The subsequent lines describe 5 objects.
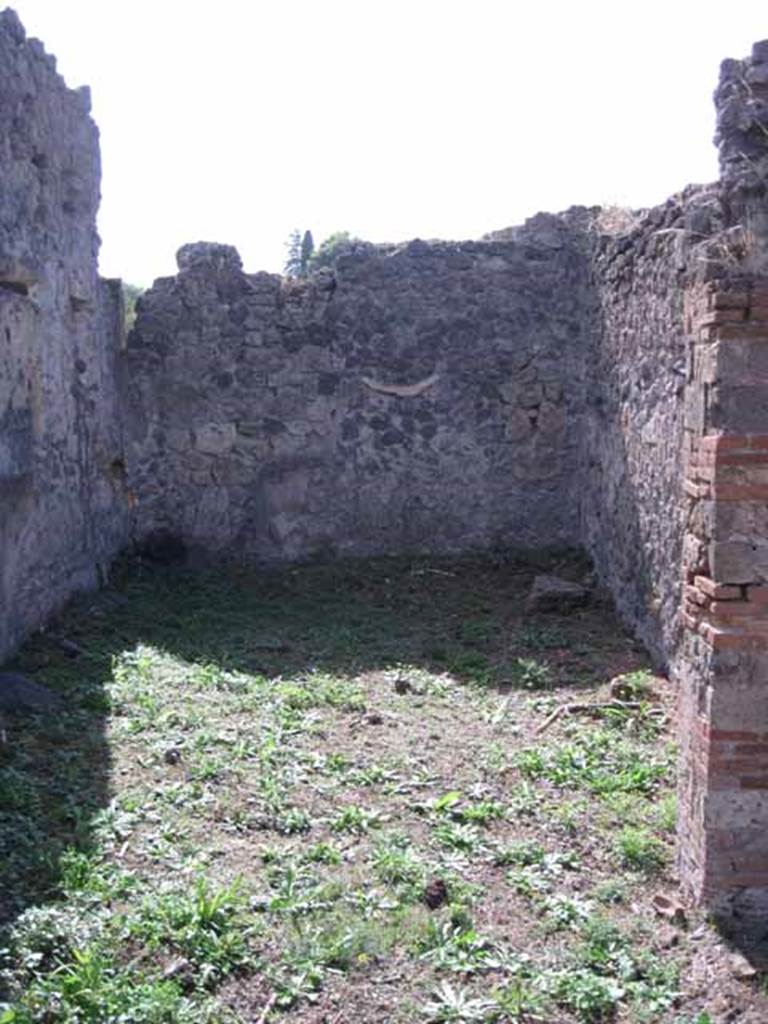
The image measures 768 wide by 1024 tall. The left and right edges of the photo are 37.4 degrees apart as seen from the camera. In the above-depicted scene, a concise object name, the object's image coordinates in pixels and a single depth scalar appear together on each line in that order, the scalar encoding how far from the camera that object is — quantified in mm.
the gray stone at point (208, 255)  9484
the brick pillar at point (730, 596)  3768
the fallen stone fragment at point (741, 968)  3590
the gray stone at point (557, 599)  8219
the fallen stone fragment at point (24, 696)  5832
